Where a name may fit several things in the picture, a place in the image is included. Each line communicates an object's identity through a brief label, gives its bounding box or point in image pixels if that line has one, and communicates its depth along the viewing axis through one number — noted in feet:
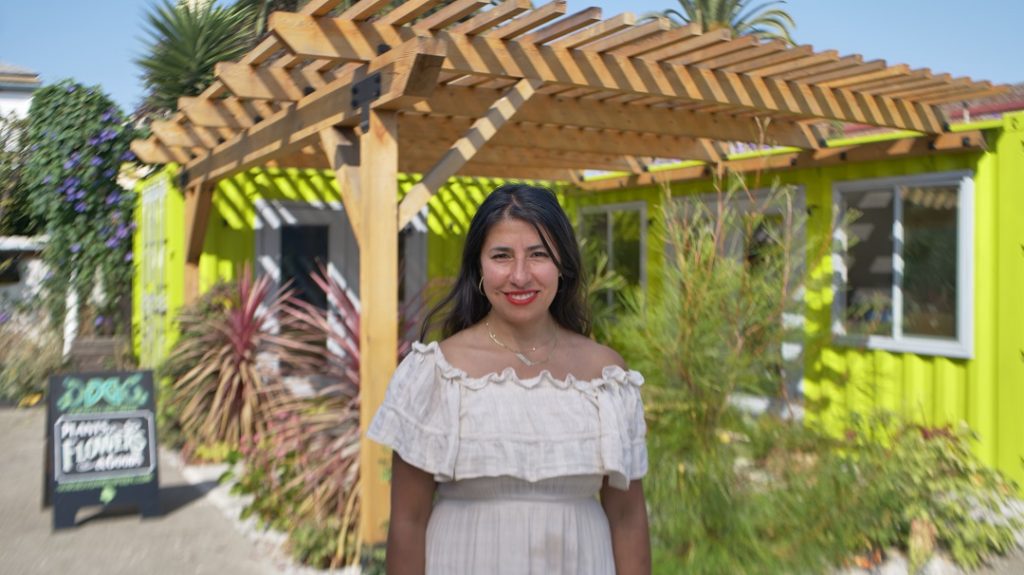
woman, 5.08
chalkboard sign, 16.96
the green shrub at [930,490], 11.57
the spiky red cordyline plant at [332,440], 14.99
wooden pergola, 13.15
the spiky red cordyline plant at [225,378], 21.91
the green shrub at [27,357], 33.35
